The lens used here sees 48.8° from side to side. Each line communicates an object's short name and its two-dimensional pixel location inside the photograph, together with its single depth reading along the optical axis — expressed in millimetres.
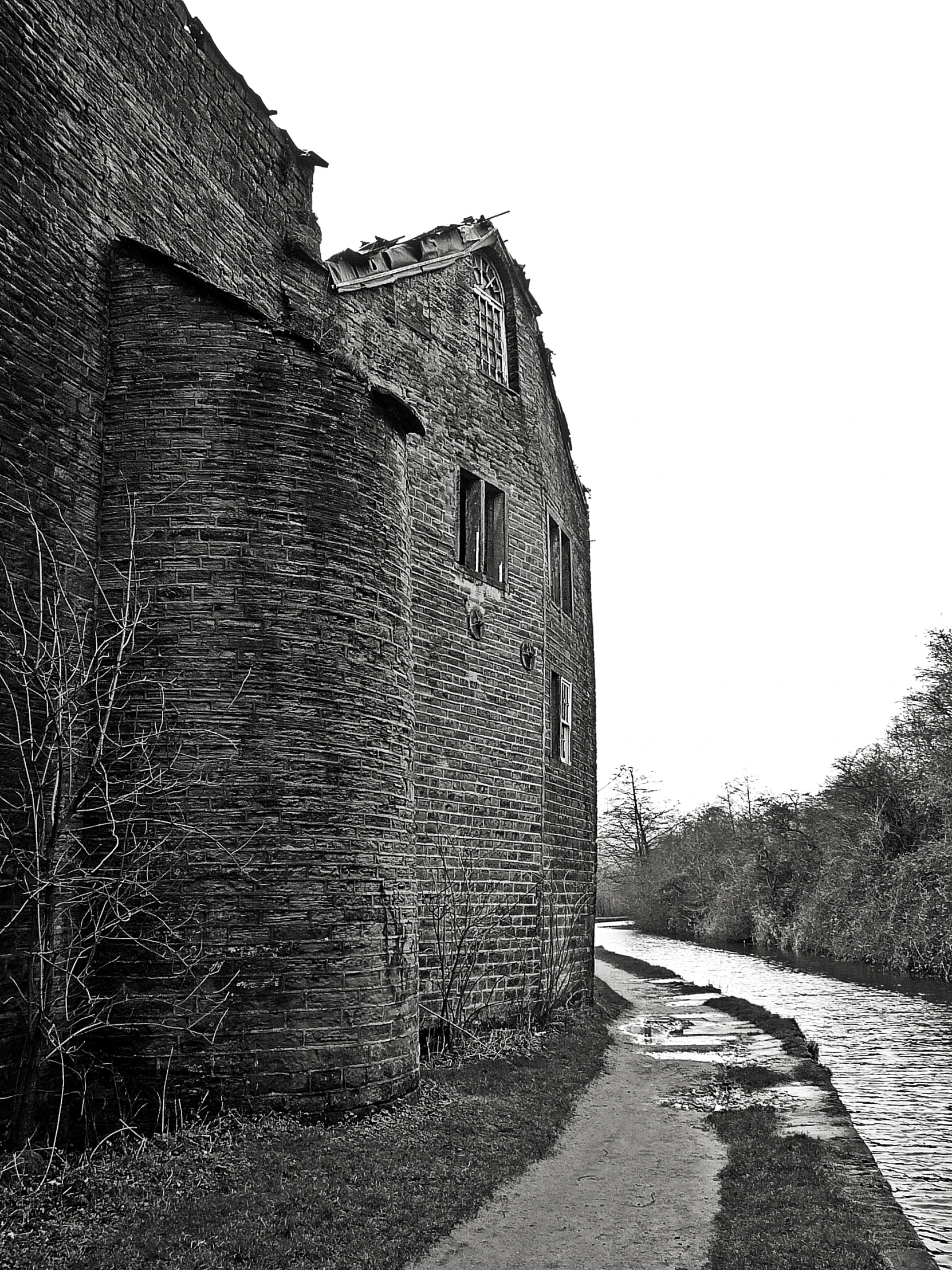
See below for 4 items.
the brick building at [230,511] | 8023
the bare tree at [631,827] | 66375
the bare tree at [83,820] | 7051
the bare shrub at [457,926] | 11938
